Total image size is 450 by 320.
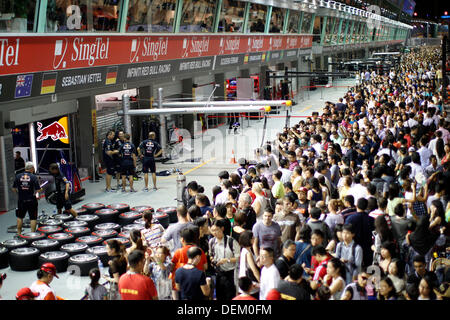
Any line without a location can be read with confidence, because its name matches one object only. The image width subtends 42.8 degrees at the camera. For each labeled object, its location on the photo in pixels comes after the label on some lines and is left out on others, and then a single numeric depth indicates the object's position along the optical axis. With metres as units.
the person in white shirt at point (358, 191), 9.41
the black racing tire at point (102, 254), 10.57
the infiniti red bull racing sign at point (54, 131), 17.95
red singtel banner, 12.57
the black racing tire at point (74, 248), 10.73
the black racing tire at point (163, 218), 12.57
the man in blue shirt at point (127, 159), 16.19
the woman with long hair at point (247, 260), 6.81
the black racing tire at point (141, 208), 13.24
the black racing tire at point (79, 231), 11.75
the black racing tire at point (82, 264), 10.09
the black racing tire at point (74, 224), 12.27
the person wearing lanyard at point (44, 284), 6.66
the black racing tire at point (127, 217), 12.69
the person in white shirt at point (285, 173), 11.58
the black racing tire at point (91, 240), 11.15
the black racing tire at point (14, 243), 11.05
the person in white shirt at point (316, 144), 14.14
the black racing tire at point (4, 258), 10.77
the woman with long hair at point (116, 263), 6.74
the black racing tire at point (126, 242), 11.02
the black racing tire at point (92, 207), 13.41
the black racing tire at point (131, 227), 11.82
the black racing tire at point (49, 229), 11.93
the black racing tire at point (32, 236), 11.44
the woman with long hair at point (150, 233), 8.27
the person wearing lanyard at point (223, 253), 7.14
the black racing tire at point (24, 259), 10.52
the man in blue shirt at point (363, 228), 7.91
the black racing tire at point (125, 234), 11.41
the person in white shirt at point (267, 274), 6.07
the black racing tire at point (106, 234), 11.58
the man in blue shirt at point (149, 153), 16.31
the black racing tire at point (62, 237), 11.30
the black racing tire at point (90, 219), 12.56
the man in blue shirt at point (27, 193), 12.23
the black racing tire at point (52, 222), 12.42
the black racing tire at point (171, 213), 13.30
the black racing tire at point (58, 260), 10.38
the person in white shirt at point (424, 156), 12.77
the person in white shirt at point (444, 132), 15.07
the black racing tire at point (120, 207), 13.33
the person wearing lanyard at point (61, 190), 13.02
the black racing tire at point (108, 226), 12.10
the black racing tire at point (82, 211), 13.27
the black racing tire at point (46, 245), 10.91
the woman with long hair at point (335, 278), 6.06
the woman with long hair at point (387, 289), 5.91
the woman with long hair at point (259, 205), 9.16
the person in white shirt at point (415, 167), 11.13
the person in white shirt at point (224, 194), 9.55
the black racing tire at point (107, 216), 12.86
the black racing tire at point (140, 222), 12.06
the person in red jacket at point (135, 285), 5.98
